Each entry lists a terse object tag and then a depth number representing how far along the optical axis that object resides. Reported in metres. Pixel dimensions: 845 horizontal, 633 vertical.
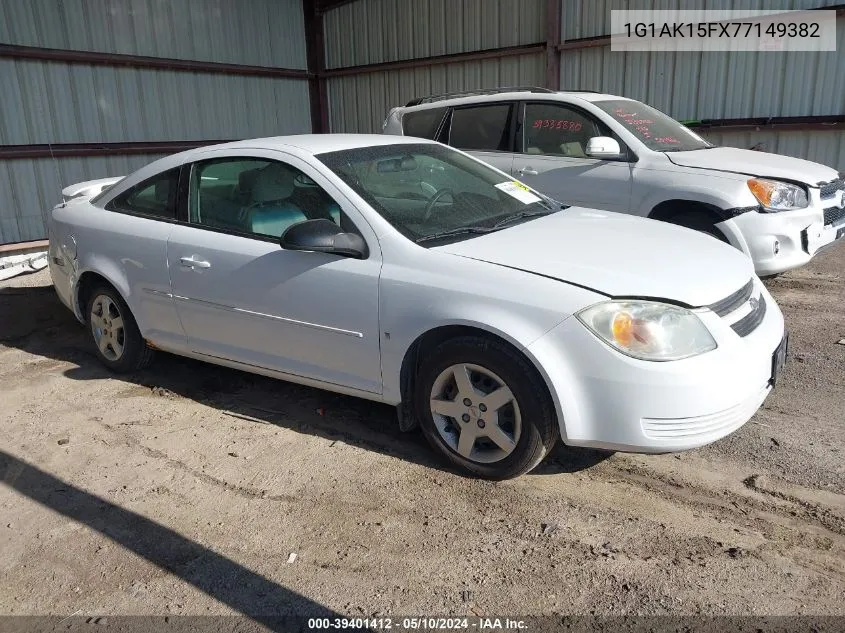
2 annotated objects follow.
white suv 5.82
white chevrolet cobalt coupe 3.11
